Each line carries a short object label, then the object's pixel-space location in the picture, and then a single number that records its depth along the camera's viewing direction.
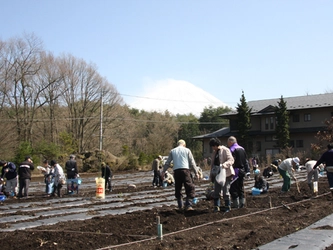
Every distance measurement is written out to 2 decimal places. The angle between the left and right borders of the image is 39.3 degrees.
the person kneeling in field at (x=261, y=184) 16.59
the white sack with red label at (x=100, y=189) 16.34
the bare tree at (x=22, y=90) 47.62
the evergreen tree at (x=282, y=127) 48.53
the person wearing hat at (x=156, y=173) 23.38
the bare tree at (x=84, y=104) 57.44
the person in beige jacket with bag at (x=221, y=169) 10.46
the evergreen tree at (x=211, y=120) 73.69
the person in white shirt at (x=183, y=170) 10.74
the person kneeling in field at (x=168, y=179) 23.47
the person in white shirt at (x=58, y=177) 18.17
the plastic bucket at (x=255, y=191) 16.30
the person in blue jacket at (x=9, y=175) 17.97
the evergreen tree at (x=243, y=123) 51.51
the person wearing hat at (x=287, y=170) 15.71
